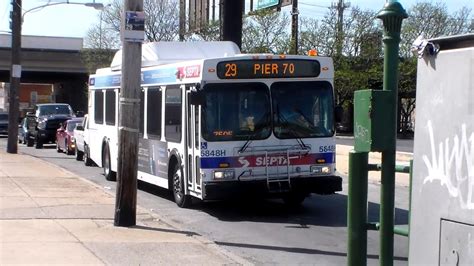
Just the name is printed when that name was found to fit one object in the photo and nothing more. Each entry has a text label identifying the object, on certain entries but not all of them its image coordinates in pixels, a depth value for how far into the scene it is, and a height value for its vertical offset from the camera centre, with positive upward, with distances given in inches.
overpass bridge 2448.3 +143.8
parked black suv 1321.4 -46.6
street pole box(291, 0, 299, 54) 1305.4 +176.0
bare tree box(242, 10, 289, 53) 1742.6 +199.1
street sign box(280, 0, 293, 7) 1281.3 +205.0
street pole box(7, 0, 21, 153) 1055.0 +48.2
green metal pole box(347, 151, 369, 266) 186.4 -28.4
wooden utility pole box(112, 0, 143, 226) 392.5 -13.5
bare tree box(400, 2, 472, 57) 1803.6 +242.3
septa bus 452.1 -14.7
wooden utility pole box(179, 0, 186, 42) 1989.2 +268.2
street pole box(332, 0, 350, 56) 1787.6 +219.0
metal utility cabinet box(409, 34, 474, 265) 134.2 -10.1
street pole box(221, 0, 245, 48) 912.3 +117.4
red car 1103.6 -57.2
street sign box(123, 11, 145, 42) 390.3 +45.8
